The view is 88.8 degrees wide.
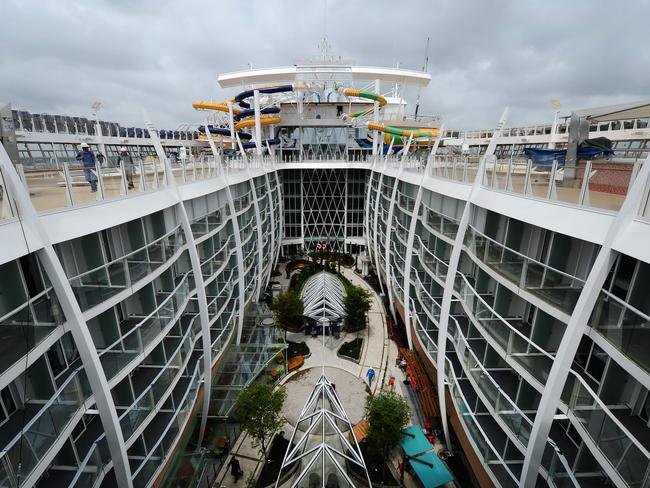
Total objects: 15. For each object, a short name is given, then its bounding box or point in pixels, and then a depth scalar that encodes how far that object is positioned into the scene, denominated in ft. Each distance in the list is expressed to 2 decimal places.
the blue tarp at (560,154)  26.66
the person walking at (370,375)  64.77
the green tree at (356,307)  78.28
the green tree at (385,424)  44.34
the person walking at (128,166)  29.52
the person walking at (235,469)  45.83
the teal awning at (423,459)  42.39
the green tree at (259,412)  46.47
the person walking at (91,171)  26.10
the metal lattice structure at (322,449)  40.75
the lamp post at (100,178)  25.66
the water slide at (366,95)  110.73
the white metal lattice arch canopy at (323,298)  78.28
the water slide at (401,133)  102.53
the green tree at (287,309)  74.84
